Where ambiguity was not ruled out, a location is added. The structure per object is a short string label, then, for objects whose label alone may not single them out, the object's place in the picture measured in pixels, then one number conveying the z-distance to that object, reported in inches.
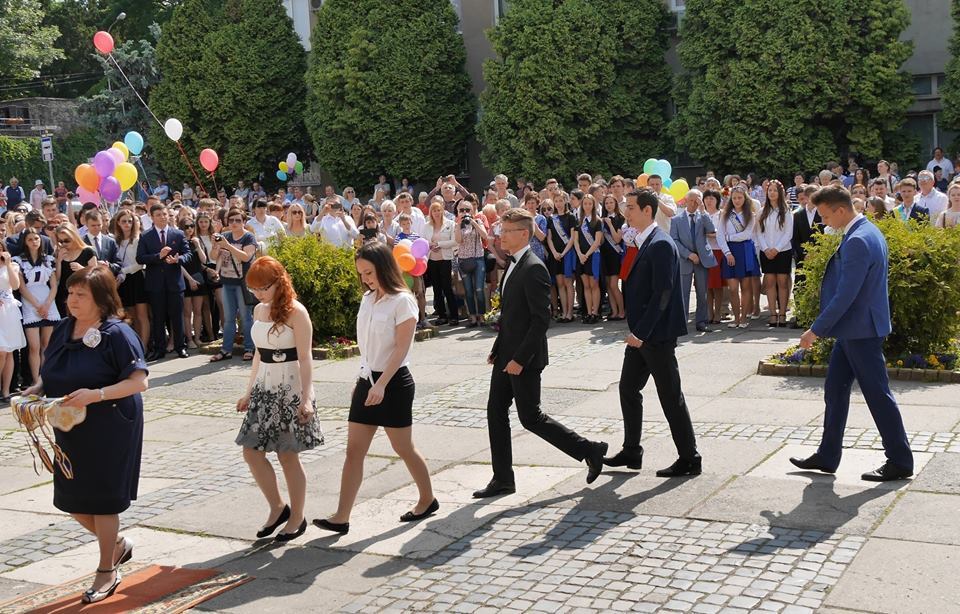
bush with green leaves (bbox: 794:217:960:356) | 420.2
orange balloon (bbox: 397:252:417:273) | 524.4
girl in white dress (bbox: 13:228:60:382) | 500.4
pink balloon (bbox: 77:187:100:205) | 707.4
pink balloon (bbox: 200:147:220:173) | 885.0
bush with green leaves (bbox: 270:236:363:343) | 555.8
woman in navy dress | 231.3
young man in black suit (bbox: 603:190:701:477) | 292.5
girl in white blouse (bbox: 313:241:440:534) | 263.0
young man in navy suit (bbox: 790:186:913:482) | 277.7
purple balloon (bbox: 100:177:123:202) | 706.2
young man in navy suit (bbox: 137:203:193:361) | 572.1
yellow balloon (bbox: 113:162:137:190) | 720.9
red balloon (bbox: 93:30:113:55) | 861.8
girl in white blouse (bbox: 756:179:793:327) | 565.0
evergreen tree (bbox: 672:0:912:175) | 997.2
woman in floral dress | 258.2
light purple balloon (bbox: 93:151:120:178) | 713.0
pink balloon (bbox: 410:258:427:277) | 555.9
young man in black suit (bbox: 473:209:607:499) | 280.2
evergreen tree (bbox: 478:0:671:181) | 1133.7
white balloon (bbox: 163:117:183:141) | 862.5
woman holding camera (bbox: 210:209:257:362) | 543.5
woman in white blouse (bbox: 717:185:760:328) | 569.6
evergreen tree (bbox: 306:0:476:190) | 1240.8
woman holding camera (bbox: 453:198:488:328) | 623.8
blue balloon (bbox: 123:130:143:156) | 858.1
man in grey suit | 561.3
